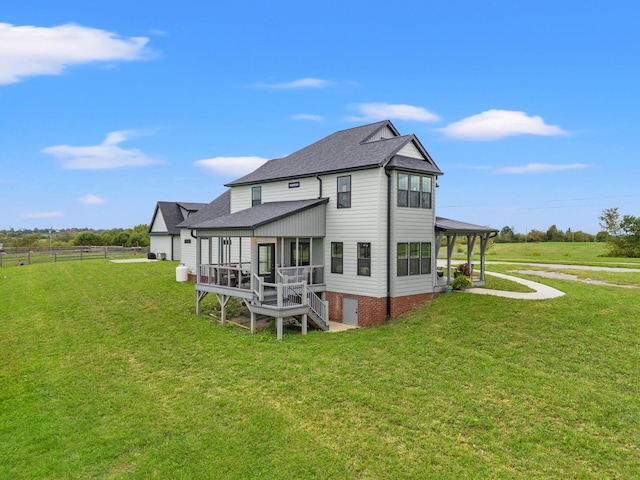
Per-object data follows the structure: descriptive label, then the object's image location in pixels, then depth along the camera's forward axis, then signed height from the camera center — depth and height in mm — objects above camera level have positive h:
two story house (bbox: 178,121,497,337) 15828 +331
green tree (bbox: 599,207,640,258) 40272 +497
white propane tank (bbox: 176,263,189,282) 24828 -1890
